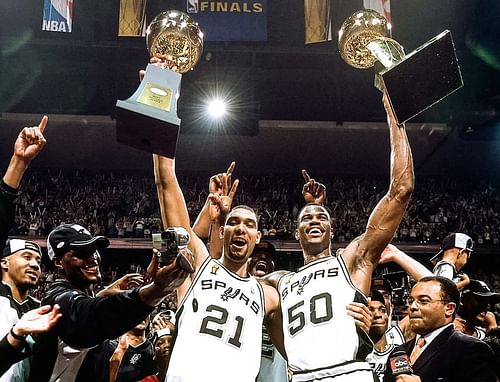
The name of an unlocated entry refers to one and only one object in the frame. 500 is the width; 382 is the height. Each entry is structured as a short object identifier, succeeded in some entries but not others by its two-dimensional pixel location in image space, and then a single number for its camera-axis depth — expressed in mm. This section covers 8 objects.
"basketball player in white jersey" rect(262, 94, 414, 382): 3434
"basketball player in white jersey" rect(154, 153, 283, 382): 3271
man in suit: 3387
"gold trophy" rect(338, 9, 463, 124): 3570
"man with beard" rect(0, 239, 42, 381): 4461
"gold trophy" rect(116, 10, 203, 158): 3004
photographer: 2189
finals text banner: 11648
